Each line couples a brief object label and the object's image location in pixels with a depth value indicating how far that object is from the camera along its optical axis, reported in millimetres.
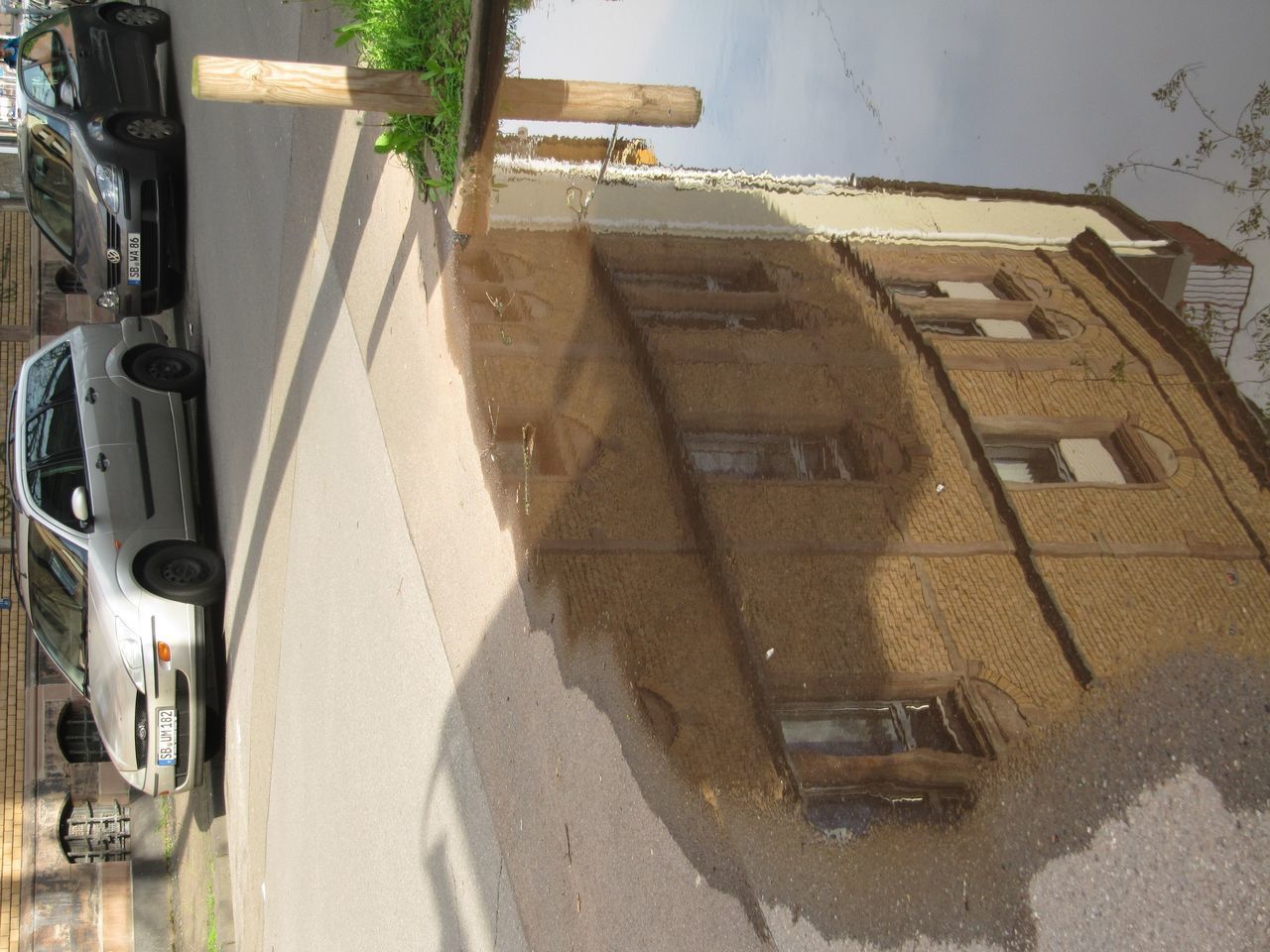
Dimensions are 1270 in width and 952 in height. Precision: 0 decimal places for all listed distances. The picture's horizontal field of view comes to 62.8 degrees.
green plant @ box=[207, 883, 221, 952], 8672
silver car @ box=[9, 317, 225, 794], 7816
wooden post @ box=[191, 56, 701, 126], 4004
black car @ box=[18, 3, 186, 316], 8820
